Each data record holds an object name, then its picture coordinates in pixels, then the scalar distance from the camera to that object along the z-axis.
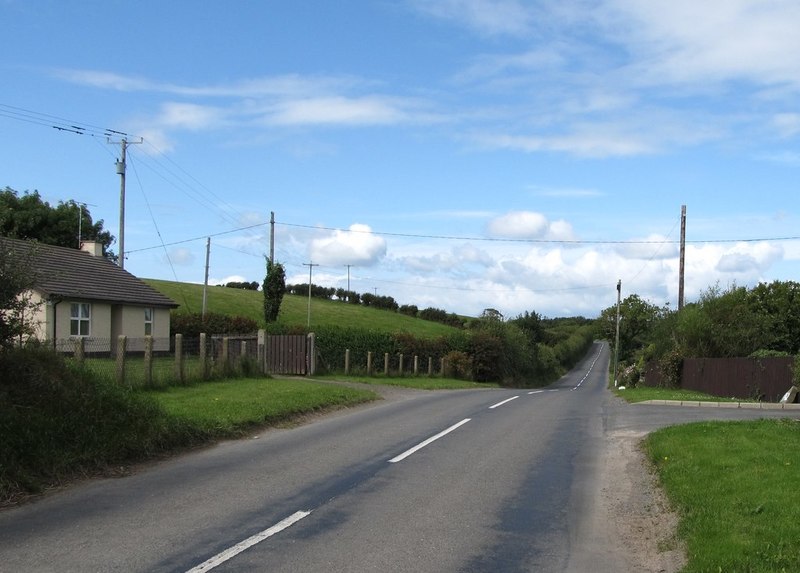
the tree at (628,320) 94.88
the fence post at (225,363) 23.82
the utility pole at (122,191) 42.16
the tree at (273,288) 47.19
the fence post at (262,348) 28.50
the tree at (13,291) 11.11
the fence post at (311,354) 35.80
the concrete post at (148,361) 17.86
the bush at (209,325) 44.28
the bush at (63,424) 10.00
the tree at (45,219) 57.19
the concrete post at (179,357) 19.77
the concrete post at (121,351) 16.80
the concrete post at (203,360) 21.76
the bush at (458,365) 47.97
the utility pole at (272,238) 47.34
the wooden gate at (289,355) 35.97
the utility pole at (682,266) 41.69
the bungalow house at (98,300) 34.81
